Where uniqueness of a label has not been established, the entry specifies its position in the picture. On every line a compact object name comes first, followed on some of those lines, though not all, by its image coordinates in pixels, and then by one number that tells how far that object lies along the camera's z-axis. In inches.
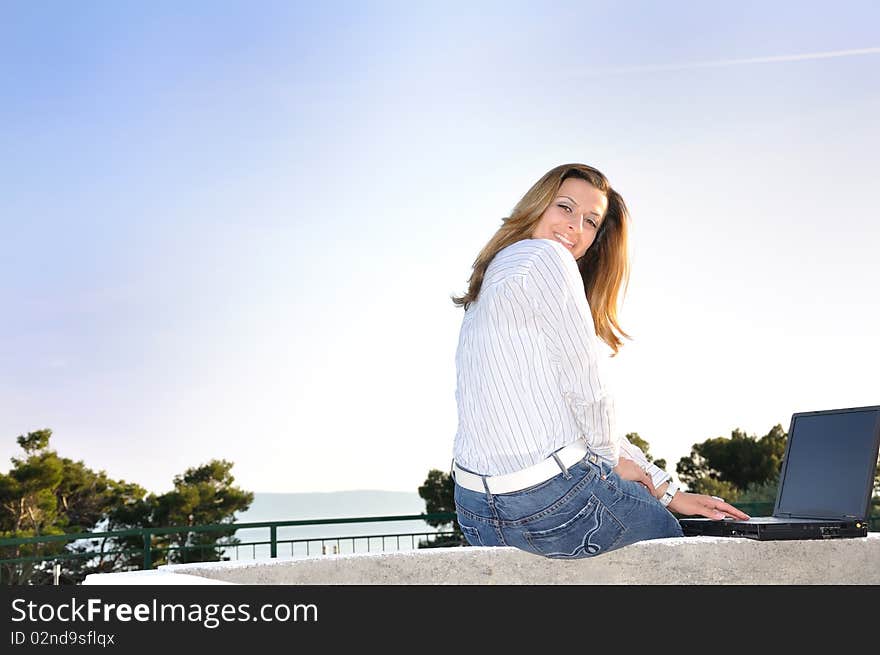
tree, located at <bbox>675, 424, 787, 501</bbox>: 613.6
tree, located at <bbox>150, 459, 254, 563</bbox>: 776.9
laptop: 99.5
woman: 77.5
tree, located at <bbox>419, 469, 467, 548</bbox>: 645.9
